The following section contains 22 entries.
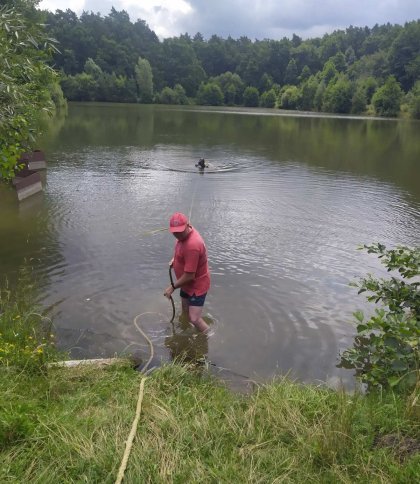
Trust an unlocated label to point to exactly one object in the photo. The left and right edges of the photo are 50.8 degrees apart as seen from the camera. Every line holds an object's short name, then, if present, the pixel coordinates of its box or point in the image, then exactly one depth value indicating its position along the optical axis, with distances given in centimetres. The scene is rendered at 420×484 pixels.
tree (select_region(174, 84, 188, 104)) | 11562
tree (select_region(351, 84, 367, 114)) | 9462
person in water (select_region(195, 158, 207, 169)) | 2158
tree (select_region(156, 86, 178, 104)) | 11231
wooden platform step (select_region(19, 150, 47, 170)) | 1813
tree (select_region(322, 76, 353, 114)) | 9725
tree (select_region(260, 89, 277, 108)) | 12631
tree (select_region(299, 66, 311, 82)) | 15030
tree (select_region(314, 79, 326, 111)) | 10225
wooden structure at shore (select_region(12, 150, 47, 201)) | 1434
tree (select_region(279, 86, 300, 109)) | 11062
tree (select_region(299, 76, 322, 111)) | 10762
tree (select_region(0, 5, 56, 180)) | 593
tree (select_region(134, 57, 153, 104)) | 11056
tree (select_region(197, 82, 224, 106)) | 12381
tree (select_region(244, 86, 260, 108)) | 13025
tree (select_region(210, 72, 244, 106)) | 13075
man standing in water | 600
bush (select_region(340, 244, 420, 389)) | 455
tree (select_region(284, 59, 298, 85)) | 15588
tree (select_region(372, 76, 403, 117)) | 8775
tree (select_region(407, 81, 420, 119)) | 7939
